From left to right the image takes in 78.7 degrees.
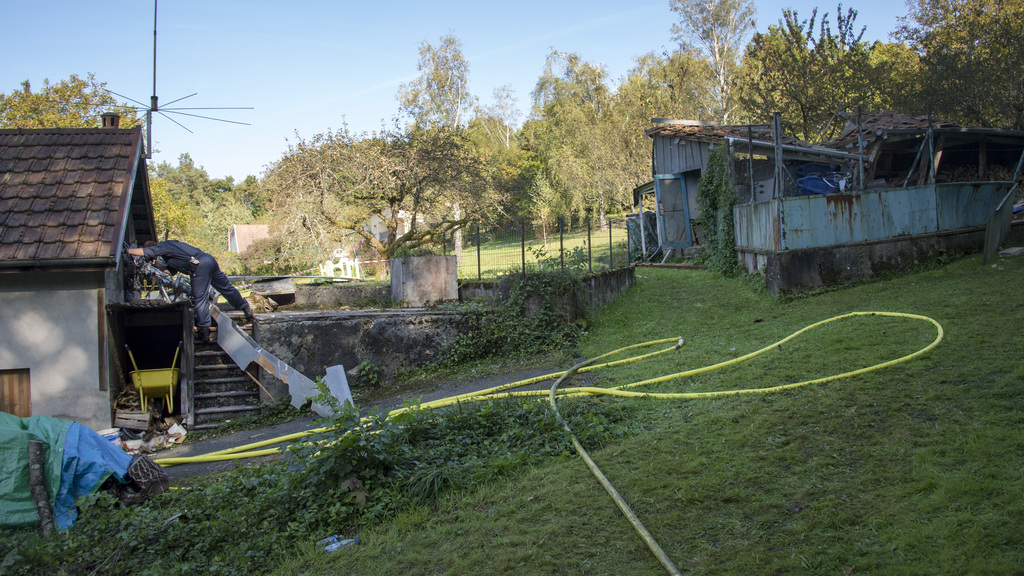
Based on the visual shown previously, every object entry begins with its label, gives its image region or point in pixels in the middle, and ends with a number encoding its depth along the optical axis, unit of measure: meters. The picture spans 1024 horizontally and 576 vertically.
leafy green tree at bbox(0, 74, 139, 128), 25.66
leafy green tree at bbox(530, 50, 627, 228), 36.72
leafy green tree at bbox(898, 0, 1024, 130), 18.33
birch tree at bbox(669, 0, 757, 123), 32.56
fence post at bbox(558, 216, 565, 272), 11.15
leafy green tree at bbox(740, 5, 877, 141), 24.36
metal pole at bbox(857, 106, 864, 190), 11.32
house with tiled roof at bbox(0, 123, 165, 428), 8.18
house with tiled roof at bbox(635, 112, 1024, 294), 10.72
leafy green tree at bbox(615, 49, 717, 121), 35.38
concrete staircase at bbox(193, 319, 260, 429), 9.67
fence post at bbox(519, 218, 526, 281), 11.10
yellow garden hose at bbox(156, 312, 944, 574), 4.81
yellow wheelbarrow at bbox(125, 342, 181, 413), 9.03
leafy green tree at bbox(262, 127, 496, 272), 17.27
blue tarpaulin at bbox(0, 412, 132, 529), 5.08
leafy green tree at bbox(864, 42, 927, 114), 22.14
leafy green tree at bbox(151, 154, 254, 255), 31.91
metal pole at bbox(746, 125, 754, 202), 11.95
